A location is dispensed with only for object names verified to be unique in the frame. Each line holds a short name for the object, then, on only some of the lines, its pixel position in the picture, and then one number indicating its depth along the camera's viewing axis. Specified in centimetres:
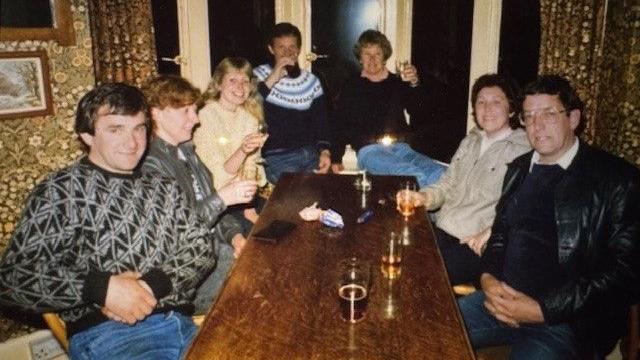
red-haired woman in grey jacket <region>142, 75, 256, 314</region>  257
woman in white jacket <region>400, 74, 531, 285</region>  294
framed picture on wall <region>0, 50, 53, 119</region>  300
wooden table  146
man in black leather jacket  205
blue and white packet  243
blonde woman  354
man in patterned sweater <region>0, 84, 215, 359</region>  185
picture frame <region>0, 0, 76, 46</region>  299
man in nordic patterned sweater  430
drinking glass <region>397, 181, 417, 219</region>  264
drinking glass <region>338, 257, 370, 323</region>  160
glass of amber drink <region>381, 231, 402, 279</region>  196
